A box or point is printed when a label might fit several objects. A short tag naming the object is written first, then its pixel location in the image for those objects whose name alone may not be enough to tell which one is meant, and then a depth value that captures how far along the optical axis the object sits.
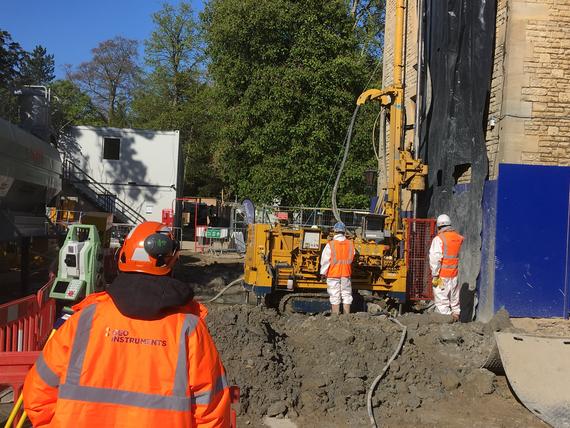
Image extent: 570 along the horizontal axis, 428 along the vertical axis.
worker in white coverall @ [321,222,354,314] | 9.92
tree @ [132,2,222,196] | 43.03
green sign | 24.19
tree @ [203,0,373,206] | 20.98
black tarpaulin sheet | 10.23
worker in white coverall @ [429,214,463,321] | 9.23
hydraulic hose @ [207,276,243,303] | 12.42
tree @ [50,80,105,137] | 49.97
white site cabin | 28.00
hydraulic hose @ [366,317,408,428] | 5.89
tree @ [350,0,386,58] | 27.58
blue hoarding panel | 9.29
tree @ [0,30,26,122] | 22.99
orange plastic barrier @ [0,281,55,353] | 5.58
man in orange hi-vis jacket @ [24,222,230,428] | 2.08
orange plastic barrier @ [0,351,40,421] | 3.66
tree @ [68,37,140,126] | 55.78
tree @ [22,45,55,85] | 60.20
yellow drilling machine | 10.48
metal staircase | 27.81
